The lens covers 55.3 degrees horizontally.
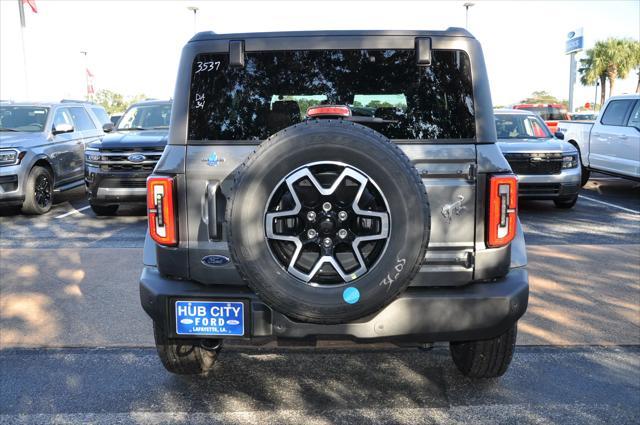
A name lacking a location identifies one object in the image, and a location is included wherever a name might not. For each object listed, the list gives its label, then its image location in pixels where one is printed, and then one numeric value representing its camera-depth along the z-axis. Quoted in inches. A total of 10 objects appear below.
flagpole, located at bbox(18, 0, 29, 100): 814.0
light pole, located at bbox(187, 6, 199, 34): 1223.5
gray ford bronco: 106.4
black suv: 346.6
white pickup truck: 418.0
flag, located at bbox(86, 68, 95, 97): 1315.2
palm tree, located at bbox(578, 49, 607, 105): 1955.0
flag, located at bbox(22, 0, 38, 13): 820.7
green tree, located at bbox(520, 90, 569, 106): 2987.2
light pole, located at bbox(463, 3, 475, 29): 1212.0
